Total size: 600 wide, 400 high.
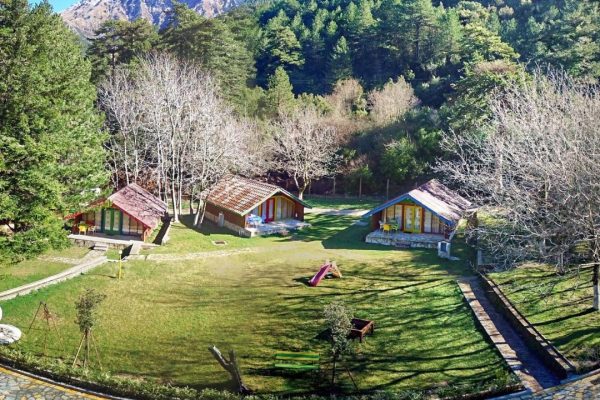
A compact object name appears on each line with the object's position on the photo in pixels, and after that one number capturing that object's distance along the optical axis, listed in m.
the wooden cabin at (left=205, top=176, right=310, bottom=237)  31.42
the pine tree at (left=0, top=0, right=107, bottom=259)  20.22
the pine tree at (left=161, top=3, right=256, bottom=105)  48.31
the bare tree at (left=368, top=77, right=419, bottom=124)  48.34
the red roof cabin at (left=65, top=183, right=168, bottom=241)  28.23
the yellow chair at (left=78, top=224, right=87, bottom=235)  28.16
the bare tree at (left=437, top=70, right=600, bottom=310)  15.49
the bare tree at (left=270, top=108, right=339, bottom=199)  41.38
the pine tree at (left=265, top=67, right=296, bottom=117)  47.91
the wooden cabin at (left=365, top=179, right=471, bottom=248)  28.75
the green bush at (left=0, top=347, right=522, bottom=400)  12.23
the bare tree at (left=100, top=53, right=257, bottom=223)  32.47
